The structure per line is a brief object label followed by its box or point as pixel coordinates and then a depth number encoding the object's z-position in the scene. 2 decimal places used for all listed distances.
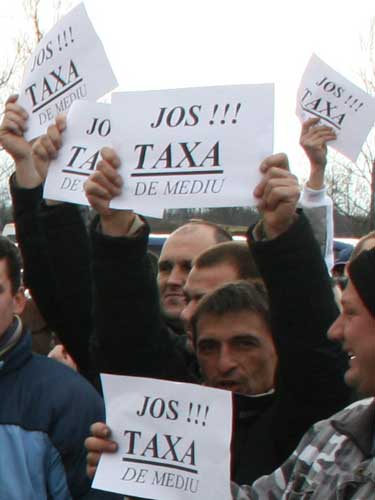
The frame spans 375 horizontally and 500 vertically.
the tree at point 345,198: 20.53
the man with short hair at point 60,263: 2.61
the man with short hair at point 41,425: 2.75
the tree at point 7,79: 12.71
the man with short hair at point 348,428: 2.06
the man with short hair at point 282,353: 2.21
